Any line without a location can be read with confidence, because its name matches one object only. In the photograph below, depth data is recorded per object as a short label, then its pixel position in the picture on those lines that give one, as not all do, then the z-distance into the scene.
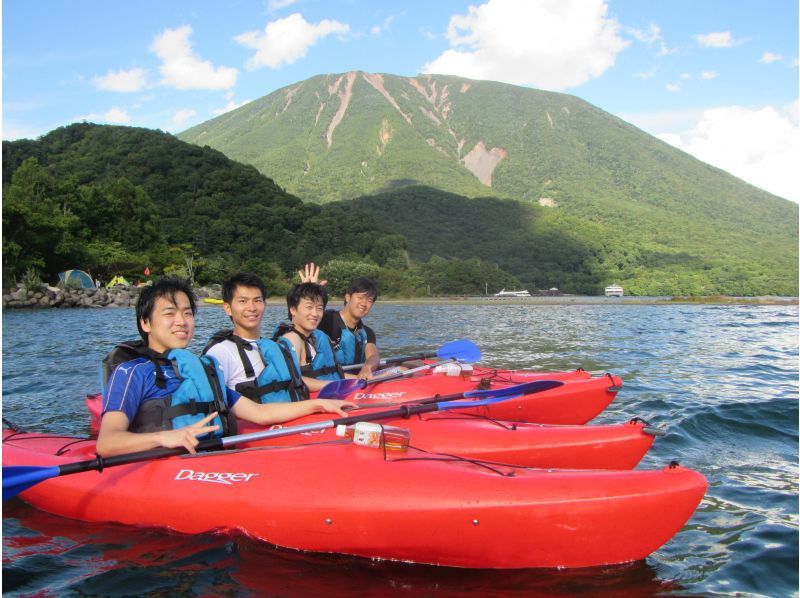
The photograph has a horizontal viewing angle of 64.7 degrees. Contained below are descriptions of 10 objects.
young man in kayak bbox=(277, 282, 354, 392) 6.00
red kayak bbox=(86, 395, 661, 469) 4.71
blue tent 43.53
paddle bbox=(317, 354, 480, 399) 6.08
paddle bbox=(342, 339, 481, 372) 8.14
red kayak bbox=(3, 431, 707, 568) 3.39
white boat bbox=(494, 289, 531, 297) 73.54
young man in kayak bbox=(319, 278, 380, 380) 7.43
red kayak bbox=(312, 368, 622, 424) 6.82
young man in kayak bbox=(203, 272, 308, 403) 4.99
